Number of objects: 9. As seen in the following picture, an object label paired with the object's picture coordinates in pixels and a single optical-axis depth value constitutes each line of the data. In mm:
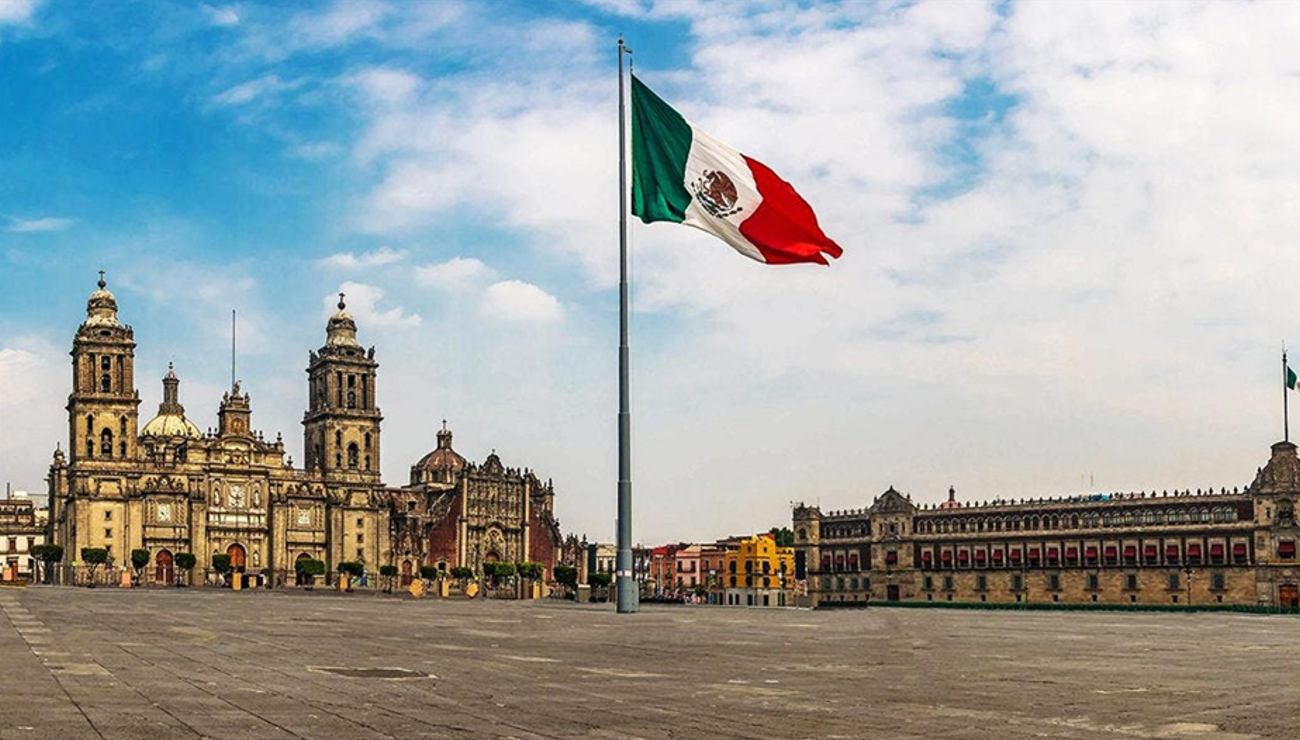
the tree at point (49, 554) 126188
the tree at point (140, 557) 123375
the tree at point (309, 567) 123750
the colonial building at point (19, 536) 160625
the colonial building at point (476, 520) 153125
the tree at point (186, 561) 121250
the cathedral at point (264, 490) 133750
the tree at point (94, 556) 120500
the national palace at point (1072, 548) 135250
